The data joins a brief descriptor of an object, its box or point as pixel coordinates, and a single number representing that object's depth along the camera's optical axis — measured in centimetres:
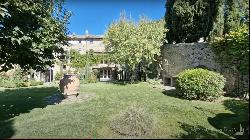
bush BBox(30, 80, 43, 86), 1577
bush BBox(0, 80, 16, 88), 1479
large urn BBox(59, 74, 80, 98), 884
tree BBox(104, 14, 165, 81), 1308
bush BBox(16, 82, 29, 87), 1499
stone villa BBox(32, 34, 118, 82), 2400
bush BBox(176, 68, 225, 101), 855
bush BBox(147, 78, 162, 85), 1316
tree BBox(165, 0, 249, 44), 1183
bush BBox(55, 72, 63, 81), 2078
